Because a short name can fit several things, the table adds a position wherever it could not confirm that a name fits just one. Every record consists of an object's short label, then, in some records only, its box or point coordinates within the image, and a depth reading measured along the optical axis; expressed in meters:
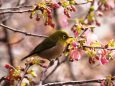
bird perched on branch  8.38
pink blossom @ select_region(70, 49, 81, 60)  6.93
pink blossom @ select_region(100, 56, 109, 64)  7.05
